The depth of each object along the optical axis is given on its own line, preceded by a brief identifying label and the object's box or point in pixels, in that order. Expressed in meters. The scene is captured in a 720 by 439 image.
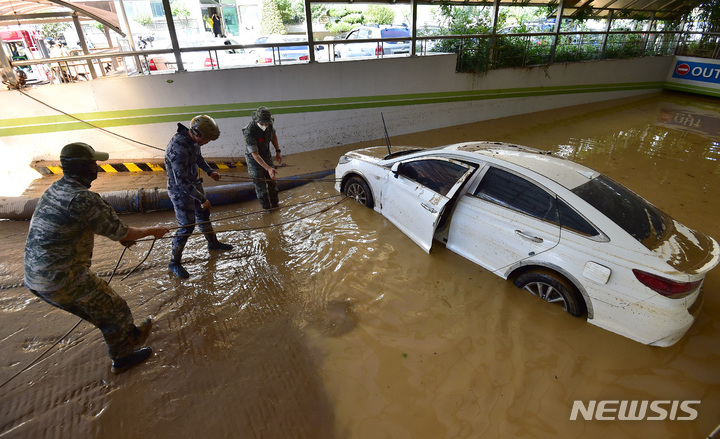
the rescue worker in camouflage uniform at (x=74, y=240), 2.63
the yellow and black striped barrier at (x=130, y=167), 7.28
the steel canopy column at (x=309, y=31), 7.97
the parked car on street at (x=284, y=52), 9.16
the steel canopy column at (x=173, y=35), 6.89
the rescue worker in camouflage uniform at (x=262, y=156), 5.12
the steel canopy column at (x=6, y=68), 6.66
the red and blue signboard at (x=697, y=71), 12.75
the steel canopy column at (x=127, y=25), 10.02
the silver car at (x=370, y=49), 10.01
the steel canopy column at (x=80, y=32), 8.27
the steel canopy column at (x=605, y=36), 12.79
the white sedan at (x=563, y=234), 2.87
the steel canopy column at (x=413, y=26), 9.12
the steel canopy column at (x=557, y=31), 11.66
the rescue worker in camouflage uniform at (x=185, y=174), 4.04
